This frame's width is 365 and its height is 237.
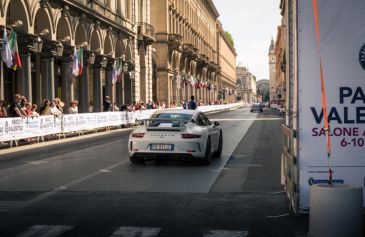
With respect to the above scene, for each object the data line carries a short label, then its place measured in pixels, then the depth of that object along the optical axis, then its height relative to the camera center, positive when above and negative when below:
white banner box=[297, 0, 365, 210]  6.74 +0.17
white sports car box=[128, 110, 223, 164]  13.02 -0.94
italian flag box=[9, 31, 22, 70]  23.97 +2.19
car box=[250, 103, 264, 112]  78.56 -1.28
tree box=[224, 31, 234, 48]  176.62 +19.10
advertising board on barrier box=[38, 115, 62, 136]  22.58 -0.98
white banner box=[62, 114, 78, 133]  24.98 -1.01
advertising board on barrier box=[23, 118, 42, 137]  21.04 -1.01
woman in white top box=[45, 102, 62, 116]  24.08 -0.41
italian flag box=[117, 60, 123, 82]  41.06 +2.12
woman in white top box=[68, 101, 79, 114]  28.35 -0.44
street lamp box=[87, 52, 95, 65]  36.88 +2.66
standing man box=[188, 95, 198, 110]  33.89 -0.38
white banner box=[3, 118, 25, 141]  19.56 -0.97
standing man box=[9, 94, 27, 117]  21.14 -0.30
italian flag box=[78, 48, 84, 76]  32.75 +2.43
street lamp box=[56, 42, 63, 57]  31.81 +2.86
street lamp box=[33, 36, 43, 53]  28.62 +2.84
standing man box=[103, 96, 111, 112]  35.00 -0.32
